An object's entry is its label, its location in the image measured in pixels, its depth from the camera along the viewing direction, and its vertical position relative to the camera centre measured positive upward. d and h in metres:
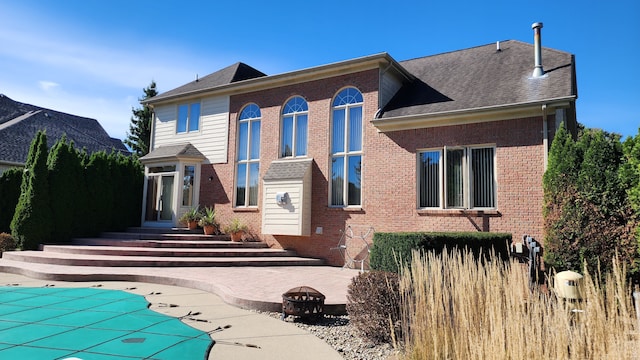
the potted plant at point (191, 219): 14.63 -0.02
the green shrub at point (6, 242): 11.98 -0.80
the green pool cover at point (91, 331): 3.97 -1.32
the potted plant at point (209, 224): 14.24 -0.18
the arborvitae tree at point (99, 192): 14.12 +0.86
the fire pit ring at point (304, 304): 5.54 -1.14
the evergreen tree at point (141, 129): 31.88 +7.05
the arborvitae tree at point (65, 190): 12.99 +0.86
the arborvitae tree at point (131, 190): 15.48 +1.05
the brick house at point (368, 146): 10.08 +2.27
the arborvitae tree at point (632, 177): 6.61 +0.86
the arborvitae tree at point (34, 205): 12.23 +0.32
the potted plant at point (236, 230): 13.73 -0.36
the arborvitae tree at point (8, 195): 13.84 +0.68
